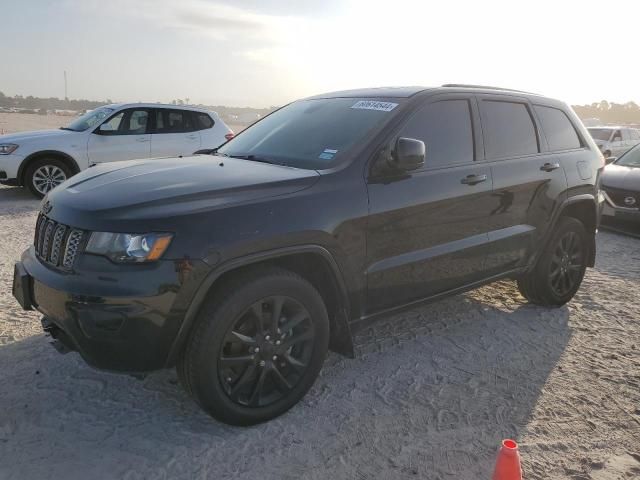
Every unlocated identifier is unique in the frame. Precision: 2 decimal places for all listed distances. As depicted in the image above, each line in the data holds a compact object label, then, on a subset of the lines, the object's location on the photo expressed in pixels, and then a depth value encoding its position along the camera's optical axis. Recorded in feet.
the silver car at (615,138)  54.80
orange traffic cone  7.47
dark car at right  25.88
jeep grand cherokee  8.35
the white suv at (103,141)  28.89
